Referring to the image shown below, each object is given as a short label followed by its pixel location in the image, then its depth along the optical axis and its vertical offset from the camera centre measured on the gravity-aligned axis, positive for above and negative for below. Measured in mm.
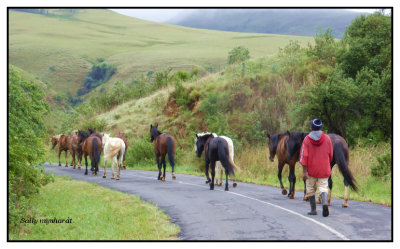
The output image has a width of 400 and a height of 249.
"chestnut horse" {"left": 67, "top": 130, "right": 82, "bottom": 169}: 27659 -760
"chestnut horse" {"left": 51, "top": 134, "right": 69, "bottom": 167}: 31234 -721
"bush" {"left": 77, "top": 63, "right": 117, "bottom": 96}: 108012 +14025
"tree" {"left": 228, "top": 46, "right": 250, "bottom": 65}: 53666 +9092
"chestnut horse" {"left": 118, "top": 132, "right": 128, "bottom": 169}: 30078 -1100
